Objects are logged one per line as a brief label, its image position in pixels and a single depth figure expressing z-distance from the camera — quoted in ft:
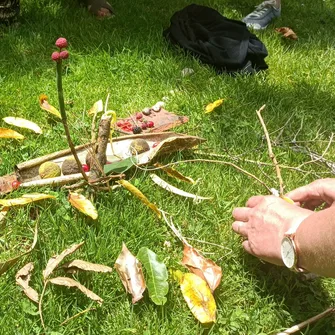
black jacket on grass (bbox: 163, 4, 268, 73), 9.74
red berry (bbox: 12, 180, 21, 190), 5.88
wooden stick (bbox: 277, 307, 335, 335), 4.76
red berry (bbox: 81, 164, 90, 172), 6.28
